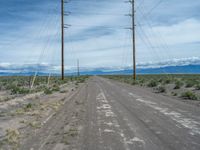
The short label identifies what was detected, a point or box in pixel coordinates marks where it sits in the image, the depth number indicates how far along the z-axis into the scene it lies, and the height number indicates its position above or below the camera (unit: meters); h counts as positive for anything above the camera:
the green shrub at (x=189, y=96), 19.34 -1.84
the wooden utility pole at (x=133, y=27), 48.25 +7.69
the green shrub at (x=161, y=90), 26.67 -1.90
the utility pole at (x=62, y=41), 41.50 +4.51
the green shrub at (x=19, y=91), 26.70 -2.06
